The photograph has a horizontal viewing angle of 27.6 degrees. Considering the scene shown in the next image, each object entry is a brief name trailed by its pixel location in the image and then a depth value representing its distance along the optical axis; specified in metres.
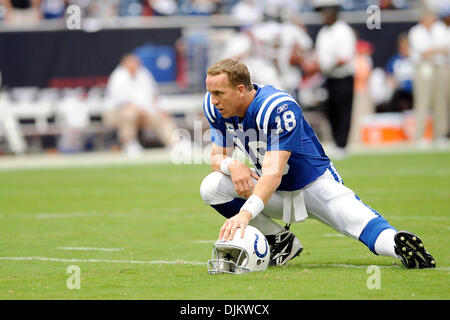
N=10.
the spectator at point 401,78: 18.30
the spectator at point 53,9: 17.53
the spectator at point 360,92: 18.22
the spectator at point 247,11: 18.34
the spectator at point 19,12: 17.39
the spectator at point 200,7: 18.08
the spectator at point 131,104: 16.41
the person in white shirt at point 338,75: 14.30
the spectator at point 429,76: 15.98
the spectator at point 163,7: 17.86
